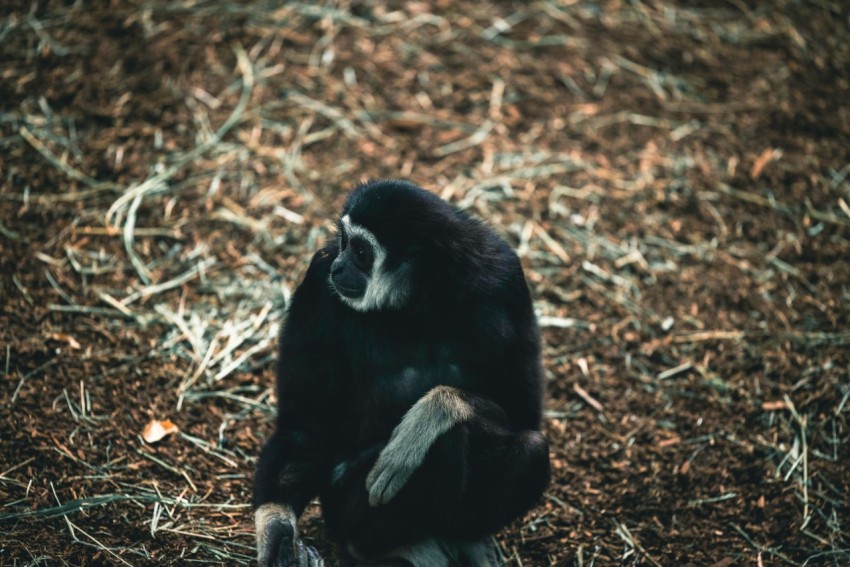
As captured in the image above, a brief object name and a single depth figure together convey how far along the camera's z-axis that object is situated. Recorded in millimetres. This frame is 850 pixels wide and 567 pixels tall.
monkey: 9273
